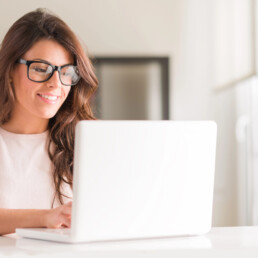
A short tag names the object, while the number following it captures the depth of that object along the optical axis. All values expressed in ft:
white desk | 6.17
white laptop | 6.38
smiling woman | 8.04
